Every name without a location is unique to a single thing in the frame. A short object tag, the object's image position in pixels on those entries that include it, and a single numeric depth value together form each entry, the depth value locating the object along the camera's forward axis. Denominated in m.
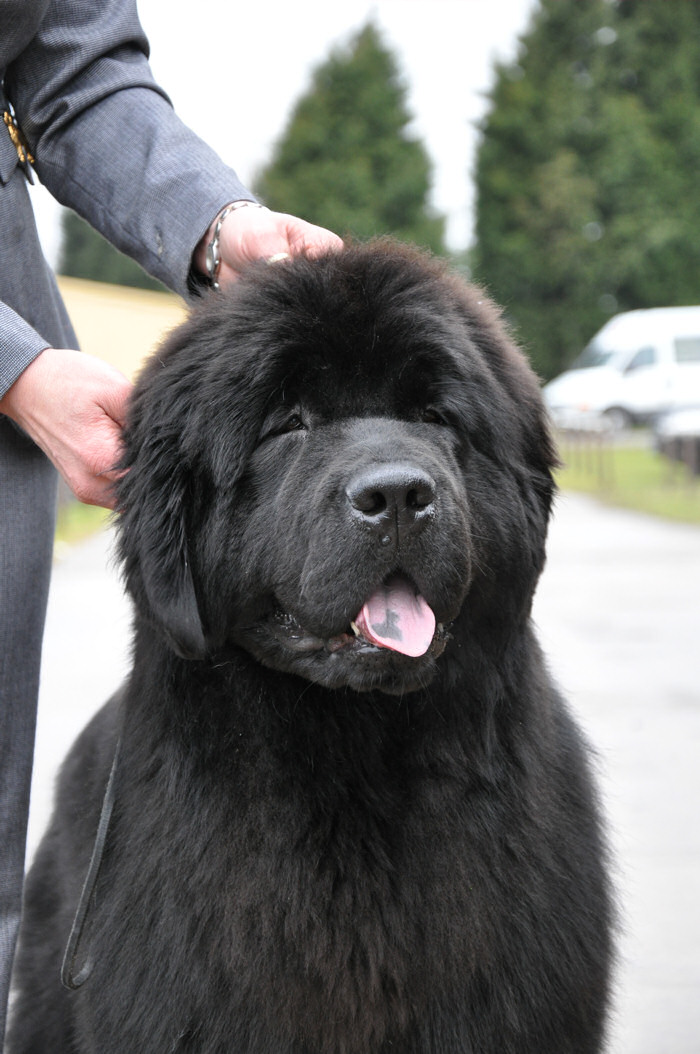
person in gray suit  1.98
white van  25.58
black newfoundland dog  1.97
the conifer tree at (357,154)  41.28
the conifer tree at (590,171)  38.06
